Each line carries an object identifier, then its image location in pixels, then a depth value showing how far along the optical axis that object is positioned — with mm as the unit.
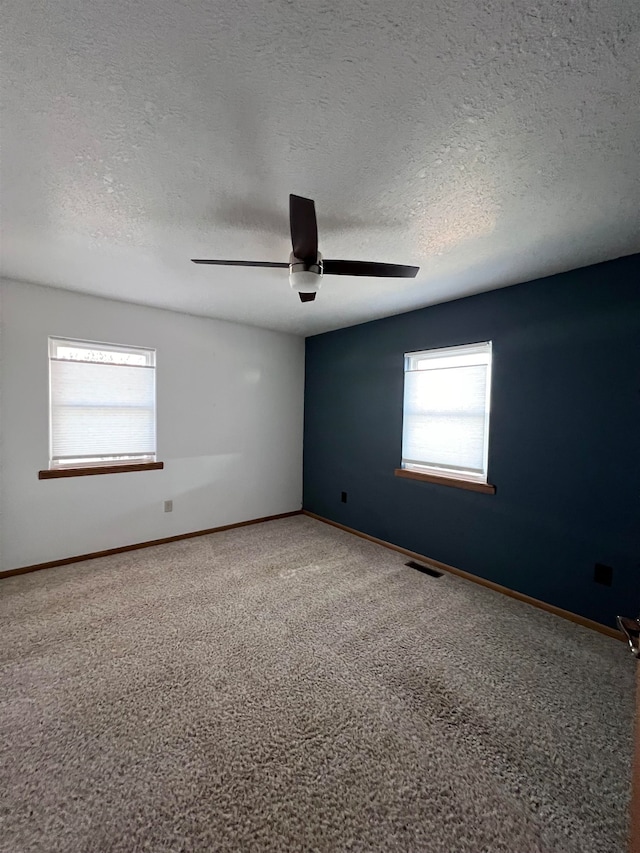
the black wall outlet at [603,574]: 2256
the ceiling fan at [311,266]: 1598
